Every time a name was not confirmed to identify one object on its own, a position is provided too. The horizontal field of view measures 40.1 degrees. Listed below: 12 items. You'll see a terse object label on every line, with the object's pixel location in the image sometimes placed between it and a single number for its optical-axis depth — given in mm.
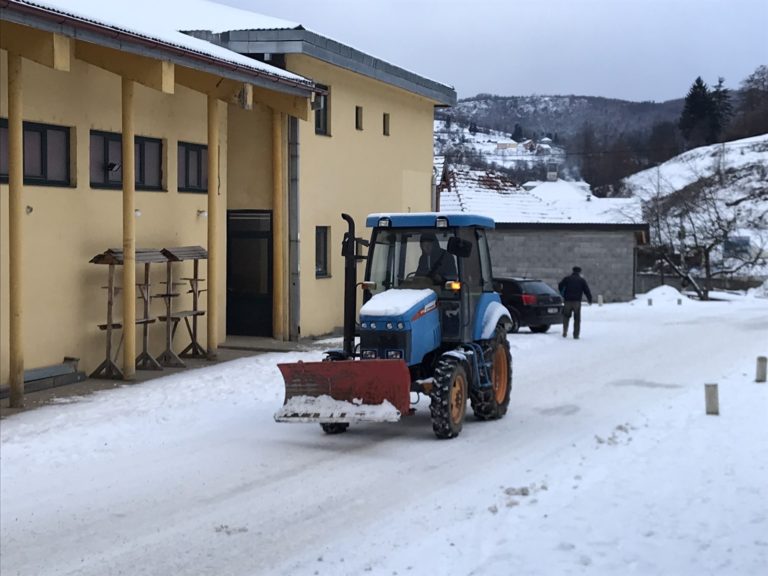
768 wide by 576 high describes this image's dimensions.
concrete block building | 42188
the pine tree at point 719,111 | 121750
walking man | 24578
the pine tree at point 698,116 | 123312
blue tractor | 11508
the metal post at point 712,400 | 13570
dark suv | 25609
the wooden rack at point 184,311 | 17500
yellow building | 14602
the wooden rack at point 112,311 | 16062
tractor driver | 12531
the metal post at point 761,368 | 16938
